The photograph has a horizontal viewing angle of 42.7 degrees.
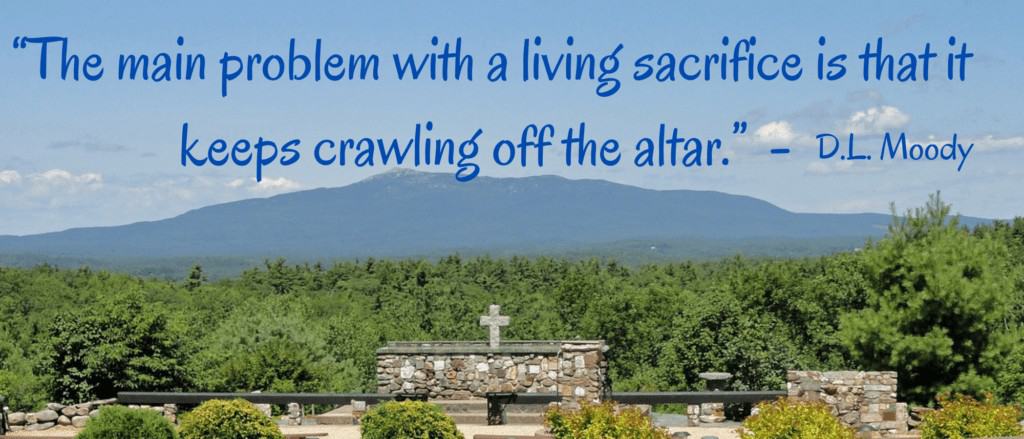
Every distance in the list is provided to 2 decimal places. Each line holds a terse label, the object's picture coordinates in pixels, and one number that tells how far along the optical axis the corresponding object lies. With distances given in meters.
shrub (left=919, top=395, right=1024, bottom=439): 20.11
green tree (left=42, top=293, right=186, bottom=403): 34.22
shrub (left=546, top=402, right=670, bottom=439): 19.19
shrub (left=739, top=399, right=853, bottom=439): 18.66
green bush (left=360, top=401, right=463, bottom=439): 20.59
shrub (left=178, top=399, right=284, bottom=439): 21.02
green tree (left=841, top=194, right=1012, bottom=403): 31.48
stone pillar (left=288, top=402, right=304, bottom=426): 27.20
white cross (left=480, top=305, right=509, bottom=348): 28.00
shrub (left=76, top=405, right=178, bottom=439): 20.05
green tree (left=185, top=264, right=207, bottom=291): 100.31
